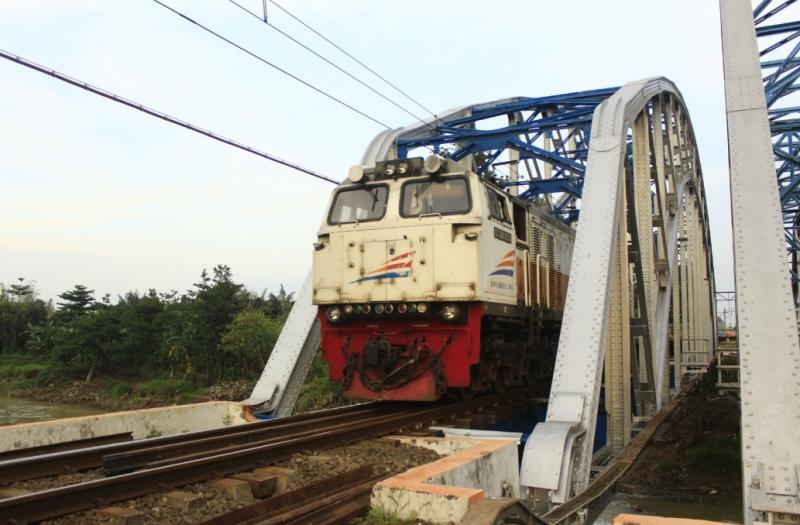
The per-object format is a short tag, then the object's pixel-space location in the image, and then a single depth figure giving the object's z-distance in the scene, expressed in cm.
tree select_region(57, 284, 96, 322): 3622
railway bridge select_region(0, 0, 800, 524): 552
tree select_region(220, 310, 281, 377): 2506
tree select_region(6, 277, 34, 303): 4847
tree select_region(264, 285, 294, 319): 3002
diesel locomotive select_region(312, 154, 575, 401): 866
